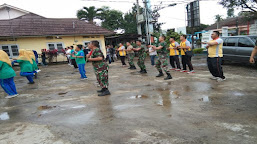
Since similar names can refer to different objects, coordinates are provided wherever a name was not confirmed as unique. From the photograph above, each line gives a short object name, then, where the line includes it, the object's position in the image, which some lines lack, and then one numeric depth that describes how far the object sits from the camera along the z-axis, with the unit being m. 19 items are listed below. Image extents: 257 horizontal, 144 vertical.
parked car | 7.75
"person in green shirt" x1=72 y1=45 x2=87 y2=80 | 7.07
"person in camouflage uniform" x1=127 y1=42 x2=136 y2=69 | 8.34
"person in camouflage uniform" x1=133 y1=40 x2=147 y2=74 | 7.94
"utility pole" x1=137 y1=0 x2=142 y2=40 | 21.86
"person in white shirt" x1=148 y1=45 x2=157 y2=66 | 9.76
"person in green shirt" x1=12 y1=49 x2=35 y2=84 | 6.38
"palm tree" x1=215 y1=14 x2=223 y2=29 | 53.20
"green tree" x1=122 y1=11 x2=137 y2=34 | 29.88
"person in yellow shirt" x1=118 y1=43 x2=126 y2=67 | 9.96
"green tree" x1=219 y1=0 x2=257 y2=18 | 12.43
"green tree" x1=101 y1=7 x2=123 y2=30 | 31.38
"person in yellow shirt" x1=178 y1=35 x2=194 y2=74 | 7.07
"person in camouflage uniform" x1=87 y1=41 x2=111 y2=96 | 4.62
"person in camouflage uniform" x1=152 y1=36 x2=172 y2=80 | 6.20
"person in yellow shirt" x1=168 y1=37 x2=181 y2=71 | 7.29
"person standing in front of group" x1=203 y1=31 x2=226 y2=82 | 5.37
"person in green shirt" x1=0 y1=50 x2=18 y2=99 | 4.93
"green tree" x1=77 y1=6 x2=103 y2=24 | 27.31
